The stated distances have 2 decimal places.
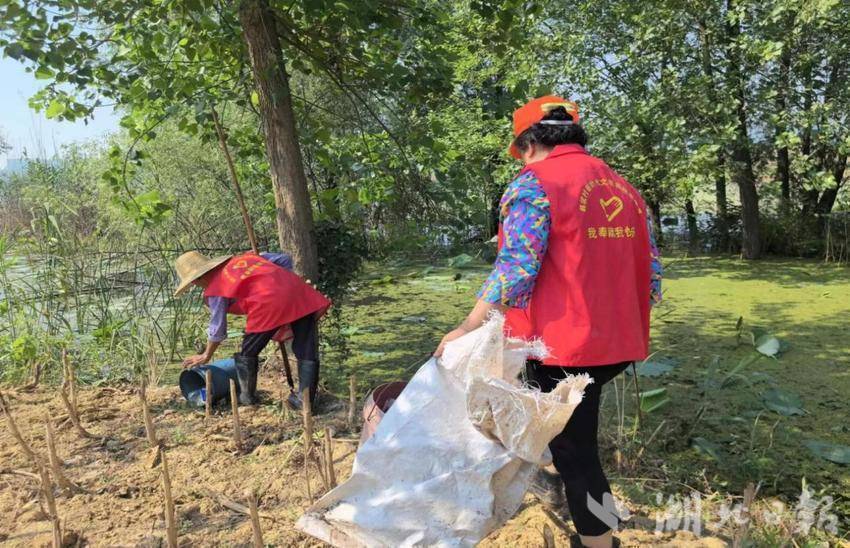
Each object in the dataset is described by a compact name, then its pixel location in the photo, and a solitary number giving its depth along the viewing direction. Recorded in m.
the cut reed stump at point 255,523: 1.68
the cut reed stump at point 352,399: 2.95
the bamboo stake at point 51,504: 1.80
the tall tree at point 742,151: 7.12
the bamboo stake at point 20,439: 2.52
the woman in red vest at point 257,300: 3.11
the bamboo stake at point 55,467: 2.33
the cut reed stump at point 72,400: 3.13
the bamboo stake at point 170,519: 1.82
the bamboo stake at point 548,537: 1.62
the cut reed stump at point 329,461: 2.16
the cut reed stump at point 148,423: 2.72
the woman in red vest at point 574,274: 1.70
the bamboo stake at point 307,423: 2.38
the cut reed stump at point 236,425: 2.74
